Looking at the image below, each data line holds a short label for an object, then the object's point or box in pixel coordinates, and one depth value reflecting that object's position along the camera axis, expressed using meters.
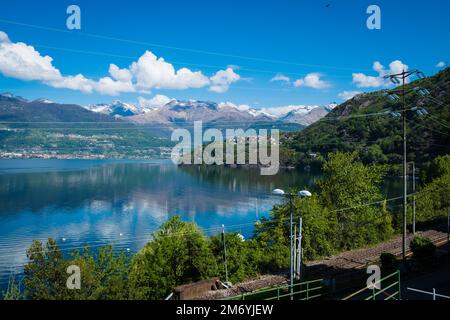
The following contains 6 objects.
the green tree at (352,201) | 32.41
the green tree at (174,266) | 23.70
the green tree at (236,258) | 25.08
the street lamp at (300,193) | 15.55
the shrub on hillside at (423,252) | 20.94
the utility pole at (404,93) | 19.95
